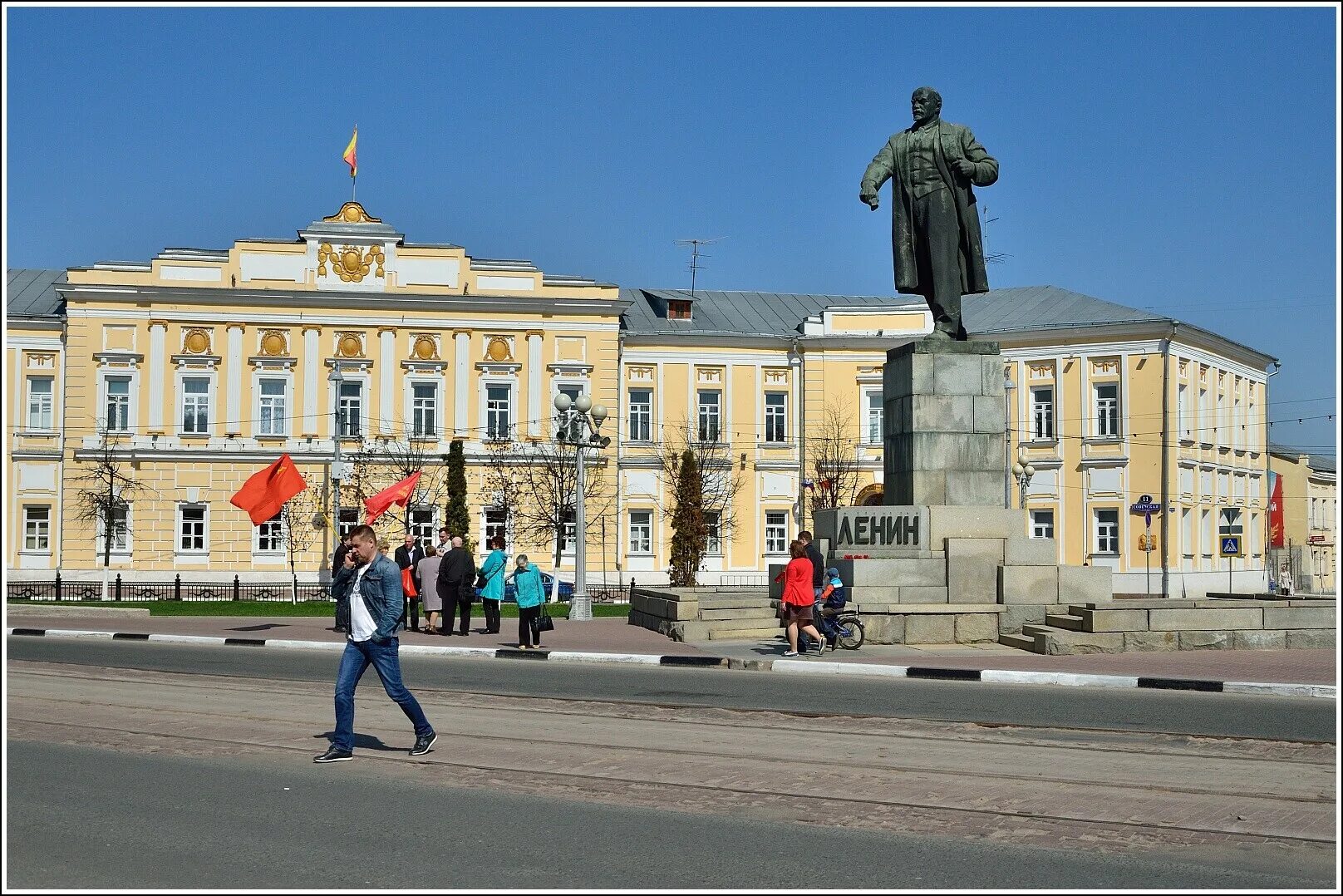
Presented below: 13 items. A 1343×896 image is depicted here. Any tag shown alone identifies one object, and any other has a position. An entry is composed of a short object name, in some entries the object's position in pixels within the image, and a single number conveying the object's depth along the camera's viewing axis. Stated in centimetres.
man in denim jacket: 1118
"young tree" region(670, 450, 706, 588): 5288
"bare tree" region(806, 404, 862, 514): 6209
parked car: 4488
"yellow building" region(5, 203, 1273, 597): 5859
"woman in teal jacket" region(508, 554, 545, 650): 2230
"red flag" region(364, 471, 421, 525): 3162
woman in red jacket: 2034
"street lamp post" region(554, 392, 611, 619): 3186
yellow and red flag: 6094
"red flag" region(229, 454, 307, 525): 2972
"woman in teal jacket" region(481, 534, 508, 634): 2614
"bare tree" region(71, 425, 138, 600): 5775
